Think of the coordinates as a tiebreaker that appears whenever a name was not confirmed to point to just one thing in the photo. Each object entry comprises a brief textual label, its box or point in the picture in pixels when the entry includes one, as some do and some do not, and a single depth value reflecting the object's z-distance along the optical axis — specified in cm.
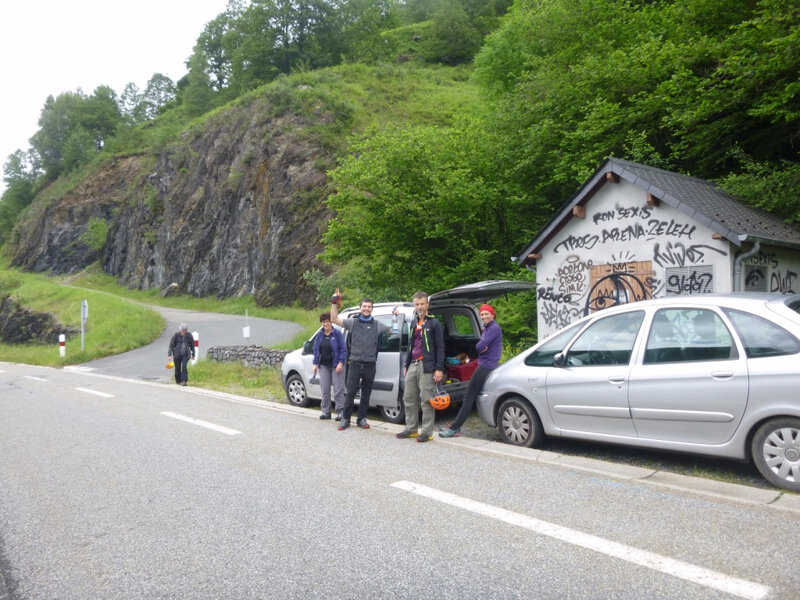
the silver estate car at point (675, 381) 506
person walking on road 1537
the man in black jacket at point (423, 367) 752
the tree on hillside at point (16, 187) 7481
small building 884
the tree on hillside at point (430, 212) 1517
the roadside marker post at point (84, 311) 2489
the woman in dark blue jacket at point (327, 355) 927
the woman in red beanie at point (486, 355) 747
